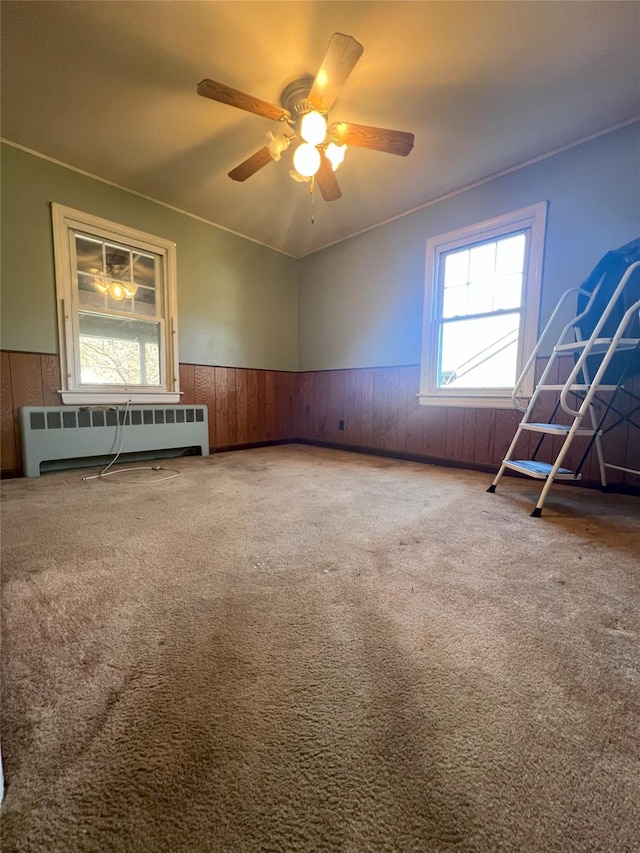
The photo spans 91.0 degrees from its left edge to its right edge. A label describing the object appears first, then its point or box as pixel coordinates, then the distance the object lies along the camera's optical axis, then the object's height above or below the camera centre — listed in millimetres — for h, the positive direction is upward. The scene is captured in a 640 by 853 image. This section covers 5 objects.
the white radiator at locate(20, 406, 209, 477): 2330 -344
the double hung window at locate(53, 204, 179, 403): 2561 +704
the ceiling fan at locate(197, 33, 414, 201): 1451 +1482
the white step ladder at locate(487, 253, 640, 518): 1571 +232
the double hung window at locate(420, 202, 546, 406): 2426 +760
